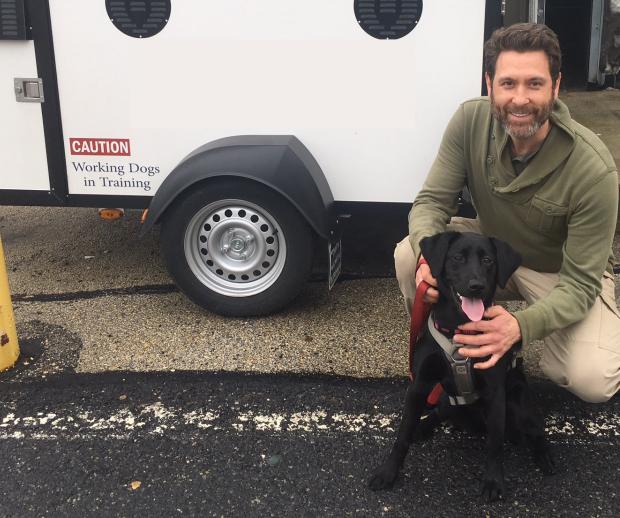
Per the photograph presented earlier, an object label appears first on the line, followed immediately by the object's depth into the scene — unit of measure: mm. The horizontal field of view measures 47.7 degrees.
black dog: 2424
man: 2562
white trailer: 3654
